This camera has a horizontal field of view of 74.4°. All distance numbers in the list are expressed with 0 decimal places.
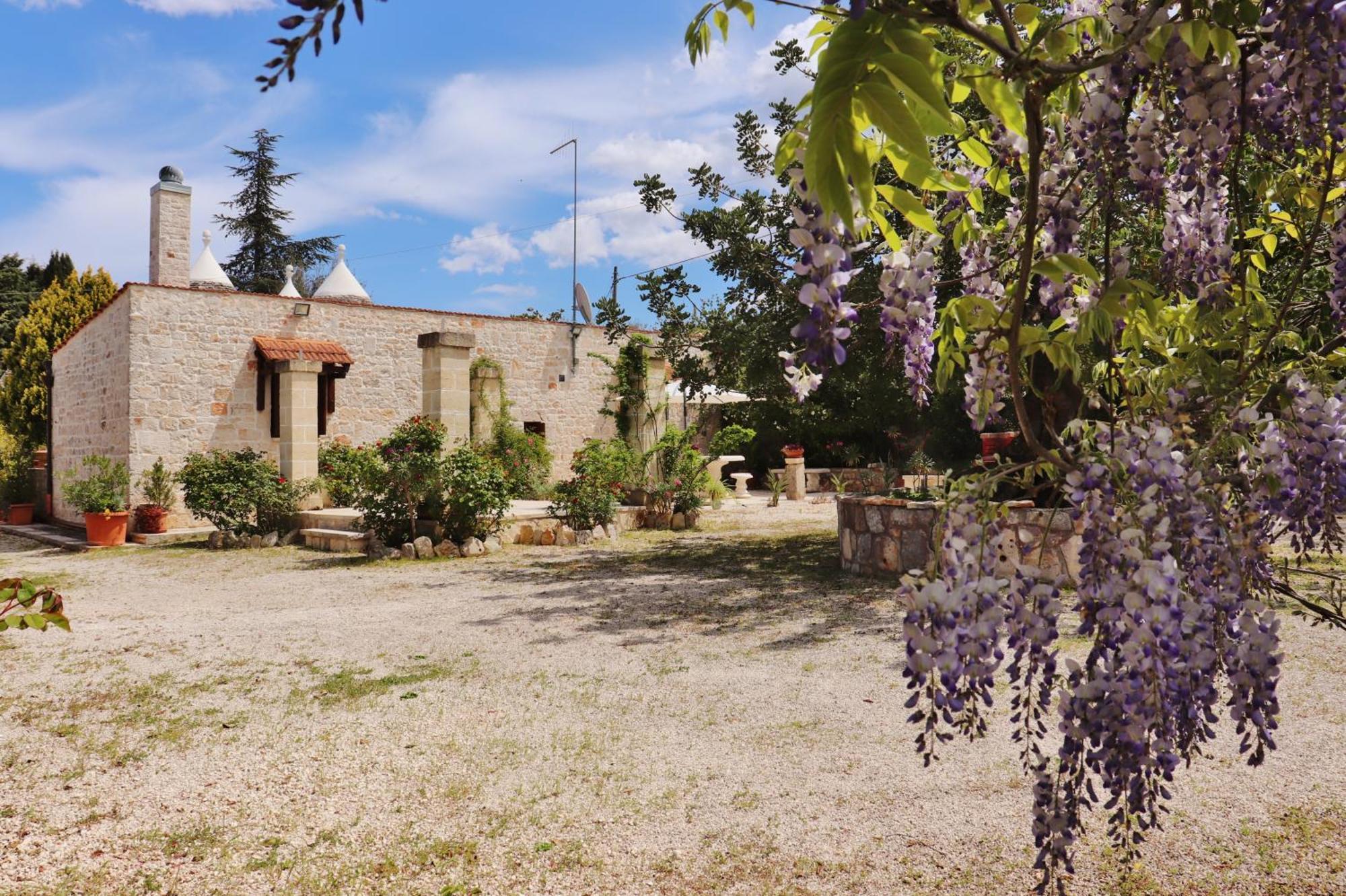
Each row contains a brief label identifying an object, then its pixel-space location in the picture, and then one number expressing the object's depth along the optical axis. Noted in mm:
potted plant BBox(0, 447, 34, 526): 15141
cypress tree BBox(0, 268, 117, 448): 17000
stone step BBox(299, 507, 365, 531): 11242
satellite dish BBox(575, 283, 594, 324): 17484
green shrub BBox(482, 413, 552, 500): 14320
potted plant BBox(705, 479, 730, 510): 15172
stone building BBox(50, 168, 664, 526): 12164
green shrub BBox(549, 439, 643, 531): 11141
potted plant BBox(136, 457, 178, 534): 11938
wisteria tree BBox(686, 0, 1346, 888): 1120
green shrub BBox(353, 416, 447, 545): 9891
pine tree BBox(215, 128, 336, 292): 29609
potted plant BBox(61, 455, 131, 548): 11469
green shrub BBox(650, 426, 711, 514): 12539
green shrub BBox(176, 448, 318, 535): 11023
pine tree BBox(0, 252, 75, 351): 22938
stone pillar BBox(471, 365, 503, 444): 15023
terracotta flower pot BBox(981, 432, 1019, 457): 6805
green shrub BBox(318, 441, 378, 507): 12320
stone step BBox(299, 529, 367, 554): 10398
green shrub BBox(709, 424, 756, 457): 13469
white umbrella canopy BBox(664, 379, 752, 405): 19128
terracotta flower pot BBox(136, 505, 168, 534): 11922
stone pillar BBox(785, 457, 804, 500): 16938
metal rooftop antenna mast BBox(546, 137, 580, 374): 15789
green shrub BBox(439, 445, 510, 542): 9977
